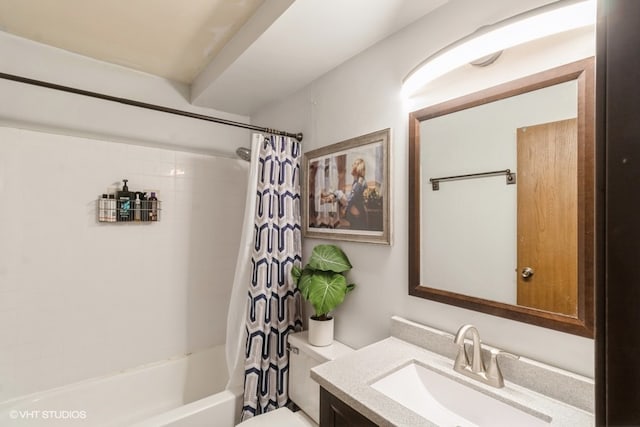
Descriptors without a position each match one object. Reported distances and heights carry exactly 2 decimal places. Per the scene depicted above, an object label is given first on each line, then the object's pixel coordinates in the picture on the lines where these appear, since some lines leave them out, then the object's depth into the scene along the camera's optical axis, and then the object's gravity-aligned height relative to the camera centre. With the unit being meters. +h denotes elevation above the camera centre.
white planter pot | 1.59 -0.62
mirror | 0.90 +0.06
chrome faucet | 0.99 -0.50
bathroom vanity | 0.85 -0.55
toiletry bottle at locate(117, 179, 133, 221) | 1.96 +0.08
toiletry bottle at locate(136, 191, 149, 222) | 2.05 +0.07
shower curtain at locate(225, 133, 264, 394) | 1.86 -0.42
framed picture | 1.49 +0.15
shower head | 2.09 +0.44
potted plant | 1.50 -0.36
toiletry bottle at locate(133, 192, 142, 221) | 2.02 +0.05
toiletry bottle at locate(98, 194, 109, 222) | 1.92 +0.04
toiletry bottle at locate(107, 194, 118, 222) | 1.93 +0.04
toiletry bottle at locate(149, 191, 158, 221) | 2.08 +0.06
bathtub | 1.62 -1.12
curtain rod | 1.28 +0.57
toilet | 1.44 -0.89
